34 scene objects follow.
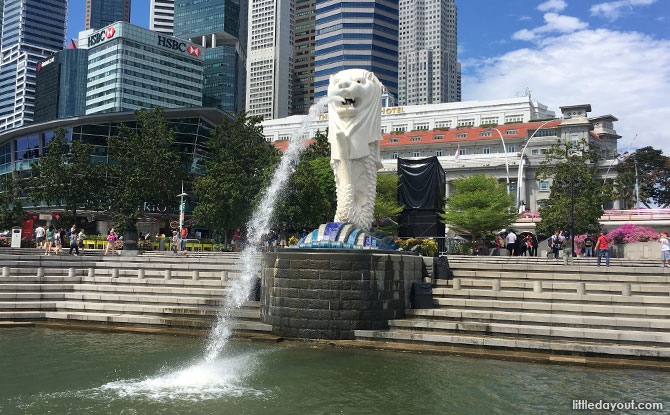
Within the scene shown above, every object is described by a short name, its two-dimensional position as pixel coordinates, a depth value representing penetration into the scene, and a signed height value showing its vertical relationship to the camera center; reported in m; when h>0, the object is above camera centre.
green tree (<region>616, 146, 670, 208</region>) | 67.00 +10.04
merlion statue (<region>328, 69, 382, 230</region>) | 16.83 +3.42
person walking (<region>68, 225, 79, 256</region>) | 25.29 -0.11
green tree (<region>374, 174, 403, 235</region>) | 44.44 +4.33
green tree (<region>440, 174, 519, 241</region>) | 40.28 +2.93
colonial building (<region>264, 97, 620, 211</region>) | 68.81 +16.42
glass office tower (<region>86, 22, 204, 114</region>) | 117.06 +39.77
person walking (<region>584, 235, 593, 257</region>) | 29.44 -0.01
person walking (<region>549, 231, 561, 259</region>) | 28.80 +0.33
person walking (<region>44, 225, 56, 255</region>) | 24.91 +0.18
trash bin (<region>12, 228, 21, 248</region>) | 30.16 +0.06
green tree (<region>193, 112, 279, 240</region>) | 36.47 +4.92
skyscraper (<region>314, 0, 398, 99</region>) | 125.81 +49.78
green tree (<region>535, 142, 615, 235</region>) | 38.56 +4.06
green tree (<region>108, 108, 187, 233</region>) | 40.47 +5.83
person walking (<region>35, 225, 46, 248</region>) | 32.97 +0.15
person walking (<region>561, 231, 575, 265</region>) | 20.81 -0.23
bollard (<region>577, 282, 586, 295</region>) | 14.78 -1.06
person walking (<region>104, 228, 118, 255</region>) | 26.85 +0.10
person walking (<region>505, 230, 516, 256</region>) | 31.81 +0.31
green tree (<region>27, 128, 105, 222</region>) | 41.25 +4.95
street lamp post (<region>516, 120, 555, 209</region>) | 61.50 +8.00
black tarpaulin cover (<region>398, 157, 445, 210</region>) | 29.86 +3.68
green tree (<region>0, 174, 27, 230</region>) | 44.93 +2.68
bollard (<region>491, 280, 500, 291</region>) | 15.59 -1.08
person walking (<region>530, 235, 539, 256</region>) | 34.57 +0.24
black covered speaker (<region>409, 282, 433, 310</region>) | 15.25 -1.40
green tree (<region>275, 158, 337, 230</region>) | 36.52 +3.00
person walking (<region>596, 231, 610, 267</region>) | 20.41 +0.16
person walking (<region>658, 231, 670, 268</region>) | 19.66 +0.13
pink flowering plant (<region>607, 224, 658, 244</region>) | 37.16 +1.18
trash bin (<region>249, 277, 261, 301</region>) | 16.69 -1.52
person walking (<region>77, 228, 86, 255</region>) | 26.67 +0.04
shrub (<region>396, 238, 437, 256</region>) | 19.95 +0.09
